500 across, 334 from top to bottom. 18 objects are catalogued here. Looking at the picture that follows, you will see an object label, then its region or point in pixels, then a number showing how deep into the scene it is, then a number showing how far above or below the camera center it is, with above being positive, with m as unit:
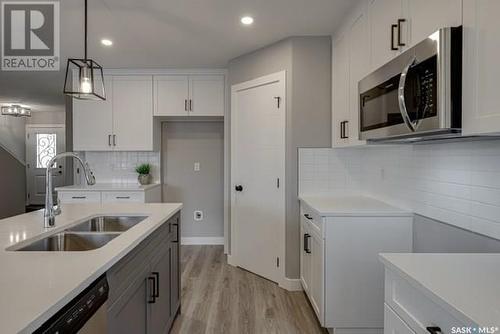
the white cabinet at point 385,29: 1.79 +0.79
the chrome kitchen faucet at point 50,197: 1.80 -0.20
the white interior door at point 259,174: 3.29 -0.13
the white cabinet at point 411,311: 0.93 -0.47
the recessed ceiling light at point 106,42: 3.33 +1.23
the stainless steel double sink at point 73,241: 1.68 -0.43
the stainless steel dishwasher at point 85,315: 0.91 -0.47
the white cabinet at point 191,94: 4.29 +0.89
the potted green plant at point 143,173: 4.37 -0.14
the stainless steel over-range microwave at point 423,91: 1.24 +0.31
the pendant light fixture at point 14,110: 6.75 +1.06
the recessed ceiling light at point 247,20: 2.77 +1.22
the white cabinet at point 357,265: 2.19 -0.68
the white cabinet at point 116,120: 4.27 +0.55
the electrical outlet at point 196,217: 4.83 -0.80
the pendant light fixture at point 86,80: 2.27 +0.57
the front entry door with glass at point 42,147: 8.34 +0.38
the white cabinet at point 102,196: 3.96 -0.41
